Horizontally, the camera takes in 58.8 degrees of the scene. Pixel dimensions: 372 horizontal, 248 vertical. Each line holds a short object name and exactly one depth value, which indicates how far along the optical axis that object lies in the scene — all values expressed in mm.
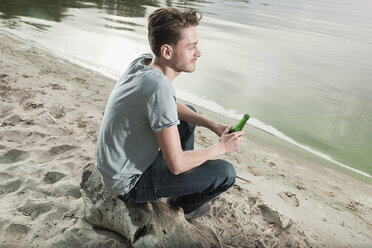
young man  1965
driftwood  2289
